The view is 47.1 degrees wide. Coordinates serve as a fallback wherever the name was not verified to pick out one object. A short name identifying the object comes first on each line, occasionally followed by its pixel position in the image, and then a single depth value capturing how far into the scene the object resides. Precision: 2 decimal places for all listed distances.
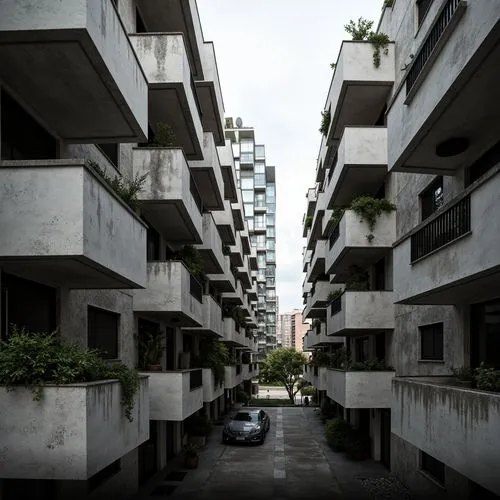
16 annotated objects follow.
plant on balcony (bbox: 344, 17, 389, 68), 18.56
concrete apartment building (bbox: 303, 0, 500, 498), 8.38
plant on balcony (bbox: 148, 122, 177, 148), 15.45
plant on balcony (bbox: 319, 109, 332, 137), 22.30
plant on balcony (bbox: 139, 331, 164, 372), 16.06
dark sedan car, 26.55
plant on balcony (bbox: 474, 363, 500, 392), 8.55
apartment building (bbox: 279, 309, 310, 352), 168.75
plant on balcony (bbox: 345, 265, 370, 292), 20.98
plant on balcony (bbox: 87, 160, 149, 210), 11.44
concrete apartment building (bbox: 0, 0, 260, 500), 7.39
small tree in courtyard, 65.56
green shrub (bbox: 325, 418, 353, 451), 23.28
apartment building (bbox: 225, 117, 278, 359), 78.25
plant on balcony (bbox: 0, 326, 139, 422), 7.39
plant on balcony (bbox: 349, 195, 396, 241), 18.75
